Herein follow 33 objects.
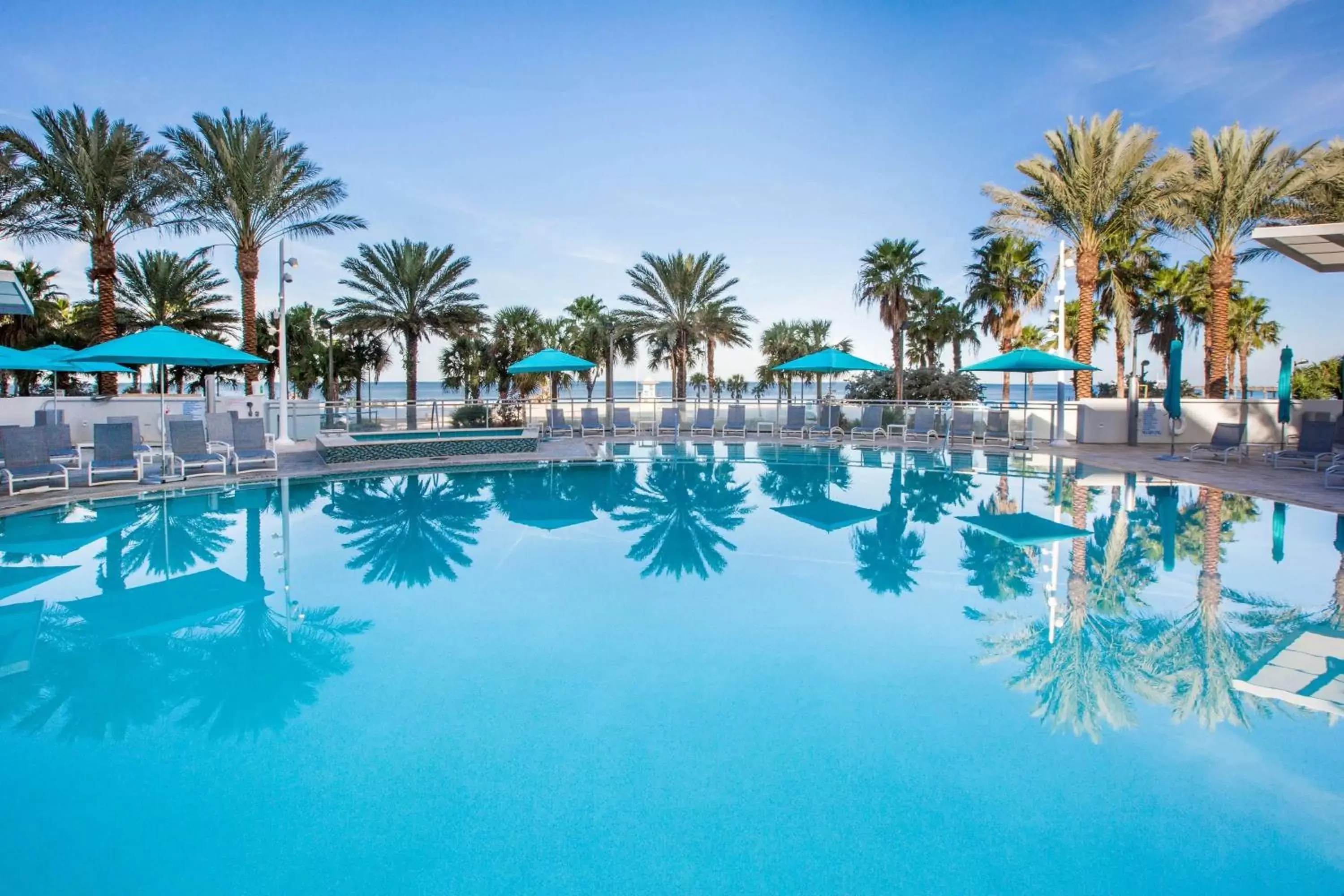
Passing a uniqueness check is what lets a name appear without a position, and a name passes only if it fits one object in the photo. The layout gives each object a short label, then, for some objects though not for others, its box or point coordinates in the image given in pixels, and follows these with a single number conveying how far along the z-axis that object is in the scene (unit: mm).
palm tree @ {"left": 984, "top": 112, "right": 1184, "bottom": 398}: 18234
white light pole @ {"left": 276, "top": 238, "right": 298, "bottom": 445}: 15273
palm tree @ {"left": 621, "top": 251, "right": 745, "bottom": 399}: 26203
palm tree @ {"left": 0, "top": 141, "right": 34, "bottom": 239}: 16234
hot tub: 13758
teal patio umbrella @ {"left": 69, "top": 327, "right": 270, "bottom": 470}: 10922
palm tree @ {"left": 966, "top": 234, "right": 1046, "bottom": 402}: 28953
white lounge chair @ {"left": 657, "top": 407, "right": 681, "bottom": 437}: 19797
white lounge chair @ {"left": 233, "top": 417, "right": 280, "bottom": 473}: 12383
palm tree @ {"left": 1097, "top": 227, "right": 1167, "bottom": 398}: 22234
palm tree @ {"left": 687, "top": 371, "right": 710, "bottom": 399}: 37125
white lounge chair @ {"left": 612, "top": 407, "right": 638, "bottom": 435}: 20234
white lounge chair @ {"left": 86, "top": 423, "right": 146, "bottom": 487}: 10641
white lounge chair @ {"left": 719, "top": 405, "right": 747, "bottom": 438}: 19891
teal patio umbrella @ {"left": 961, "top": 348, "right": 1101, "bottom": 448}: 16156
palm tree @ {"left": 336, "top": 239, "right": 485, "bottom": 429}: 23766
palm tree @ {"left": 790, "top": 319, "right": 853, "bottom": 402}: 44062
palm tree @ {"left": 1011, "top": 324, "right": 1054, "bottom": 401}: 40438
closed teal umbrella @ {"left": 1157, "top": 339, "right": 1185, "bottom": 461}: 14211
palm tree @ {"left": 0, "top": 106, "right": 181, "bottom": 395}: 16531
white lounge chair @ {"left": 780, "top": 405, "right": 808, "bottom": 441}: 19609
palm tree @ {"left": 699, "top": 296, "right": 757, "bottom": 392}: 26922
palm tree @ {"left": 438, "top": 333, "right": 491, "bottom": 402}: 33906
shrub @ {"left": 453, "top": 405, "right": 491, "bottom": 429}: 19172
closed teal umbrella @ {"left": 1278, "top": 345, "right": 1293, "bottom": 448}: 14055
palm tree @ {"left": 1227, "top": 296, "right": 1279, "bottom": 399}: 33750
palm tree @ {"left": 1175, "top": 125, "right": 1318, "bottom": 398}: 17688
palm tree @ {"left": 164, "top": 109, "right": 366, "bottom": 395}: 17406
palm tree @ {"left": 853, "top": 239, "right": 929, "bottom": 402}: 25828
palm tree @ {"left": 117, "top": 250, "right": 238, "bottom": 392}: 25969
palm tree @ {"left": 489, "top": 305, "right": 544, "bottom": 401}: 33688
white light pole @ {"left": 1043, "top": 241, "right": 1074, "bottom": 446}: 17119
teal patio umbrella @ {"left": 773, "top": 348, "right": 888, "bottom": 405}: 18281
